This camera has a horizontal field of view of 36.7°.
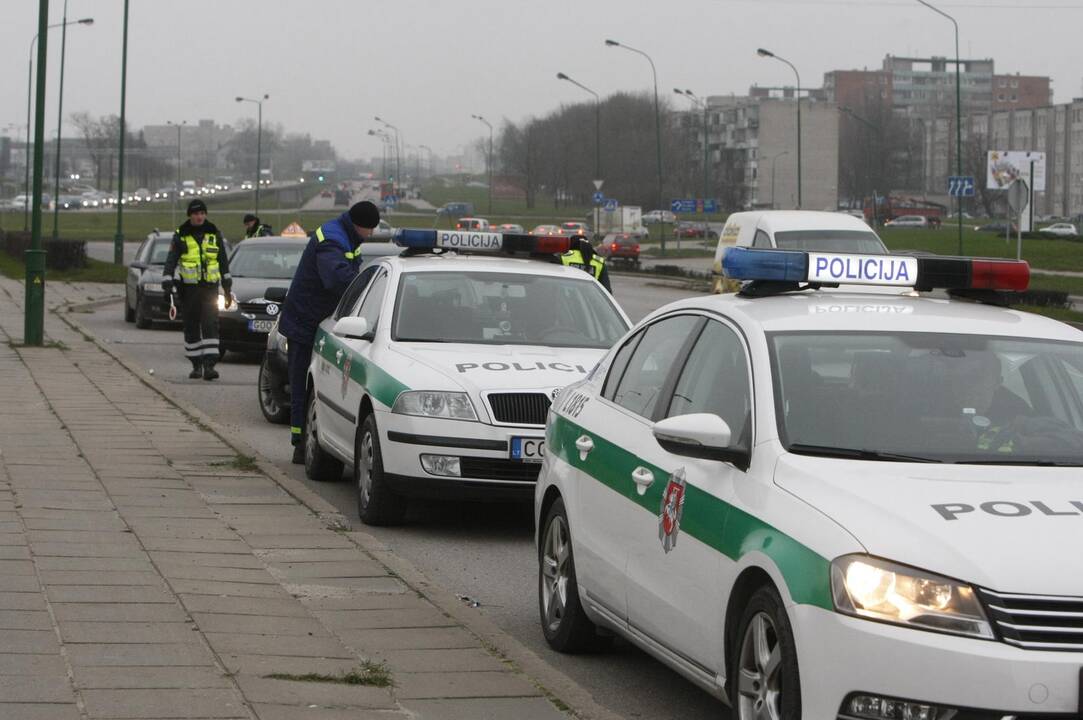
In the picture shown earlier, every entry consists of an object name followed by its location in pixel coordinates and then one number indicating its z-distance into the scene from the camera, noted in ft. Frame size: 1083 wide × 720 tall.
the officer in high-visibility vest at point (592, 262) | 49.41
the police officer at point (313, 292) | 38.83
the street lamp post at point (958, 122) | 147.84
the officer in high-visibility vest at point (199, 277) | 58.75
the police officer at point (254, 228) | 85.46
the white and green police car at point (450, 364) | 29.94
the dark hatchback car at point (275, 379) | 46.03
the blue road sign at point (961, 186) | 152.97
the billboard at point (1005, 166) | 357.12
